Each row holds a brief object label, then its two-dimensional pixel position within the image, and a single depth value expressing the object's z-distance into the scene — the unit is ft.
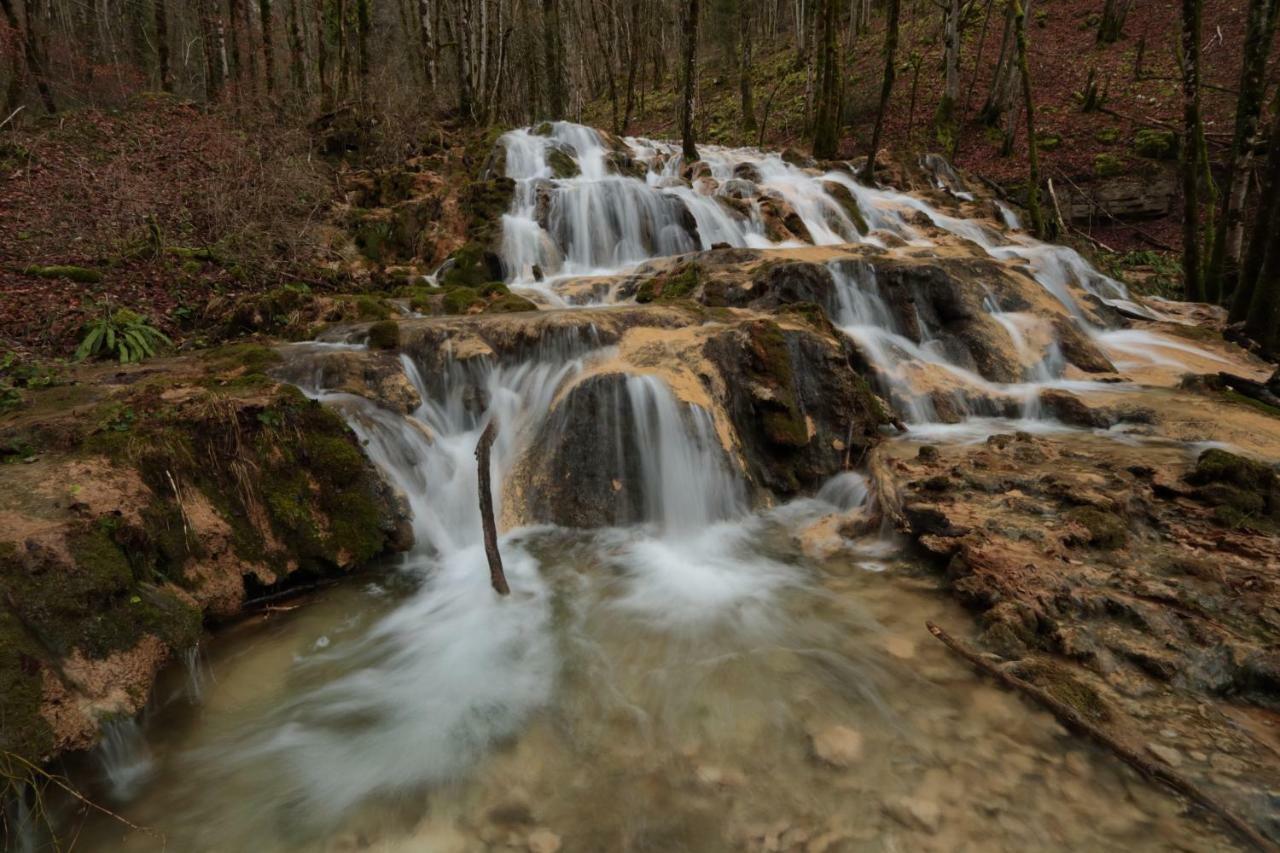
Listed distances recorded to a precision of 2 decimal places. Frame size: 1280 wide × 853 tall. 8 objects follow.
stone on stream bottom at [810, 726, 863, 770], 9.86
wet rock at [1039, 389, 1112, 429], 24.26
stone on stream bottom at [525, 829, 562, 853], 8.58
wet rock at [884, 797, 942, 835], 8.49
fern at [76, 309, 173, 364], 20.39
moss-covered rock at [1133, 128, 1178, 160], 54.70
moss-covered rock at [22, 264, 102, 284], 23.93
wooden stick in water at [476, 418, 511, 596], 12.48
